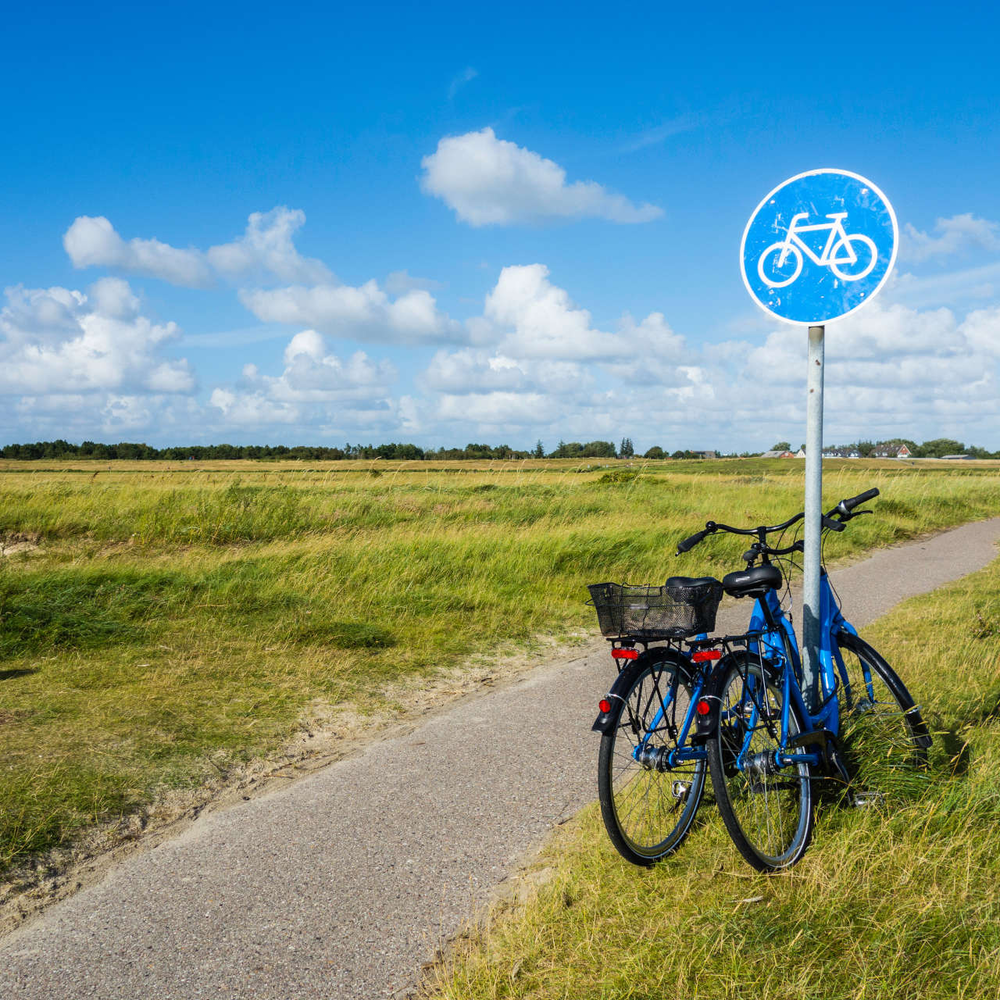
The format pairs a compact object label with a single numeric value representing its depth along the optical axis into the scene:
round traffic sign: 3.62
